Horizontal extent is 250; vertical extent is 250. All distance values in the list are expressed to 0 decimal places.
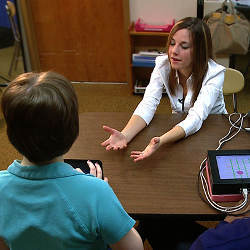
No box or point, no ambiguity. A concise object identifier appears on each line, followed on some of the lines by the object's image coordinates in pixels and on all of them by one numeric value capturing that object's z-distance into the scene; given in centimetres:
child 74
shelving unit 338
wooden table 119
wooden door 349
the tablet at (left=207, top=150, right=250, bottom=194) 118
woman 157
